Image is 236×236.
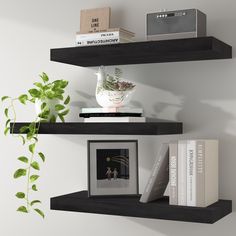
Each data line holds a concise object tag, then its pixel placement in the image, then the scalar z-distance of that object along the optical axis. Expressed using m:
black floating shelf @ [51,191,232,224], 1.90
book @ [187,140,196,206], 1.95
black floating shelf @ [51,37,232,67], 1.91
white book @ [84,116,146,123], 2.04
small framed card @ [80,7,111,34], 2.18
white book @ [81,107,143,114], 2.09
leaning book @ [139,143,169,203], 2.02
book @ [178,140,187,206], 1.97
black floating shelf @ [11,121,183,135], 1.97
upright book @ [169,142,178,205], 1.99
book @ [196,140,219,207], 1.93
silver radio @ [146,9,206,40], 1.96
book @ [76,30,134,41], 2.09
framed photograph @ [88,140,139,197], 2.16
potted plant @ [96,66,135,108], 2.12
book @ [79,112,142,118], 2.07
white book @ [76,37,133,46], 2.09
